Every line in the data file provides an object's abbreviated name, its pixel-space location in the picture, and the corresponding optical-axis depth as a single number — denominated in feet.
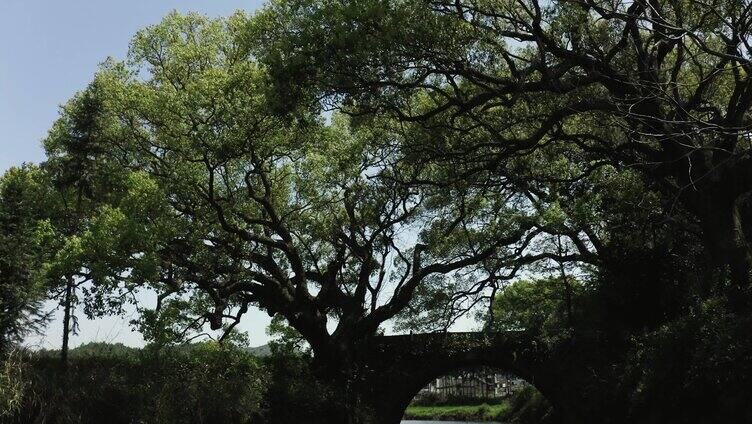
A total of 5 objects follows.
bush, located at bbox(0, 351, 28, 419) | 42.63
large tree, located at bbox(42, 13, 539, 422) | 55.26
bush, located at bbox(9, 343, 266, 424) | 47.67
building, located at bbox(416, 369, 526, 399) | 170.81
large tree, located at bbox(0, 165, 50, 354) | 48.60
